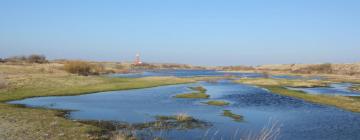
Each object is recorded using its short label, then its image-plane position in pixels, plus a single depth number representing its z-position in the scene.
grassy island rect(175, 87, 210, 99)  46.97
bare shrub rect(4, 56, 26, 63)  118.25
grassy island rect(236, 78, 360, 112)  39.95
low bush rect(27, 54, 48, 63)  115.38
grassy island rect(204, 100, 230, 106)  39.67
